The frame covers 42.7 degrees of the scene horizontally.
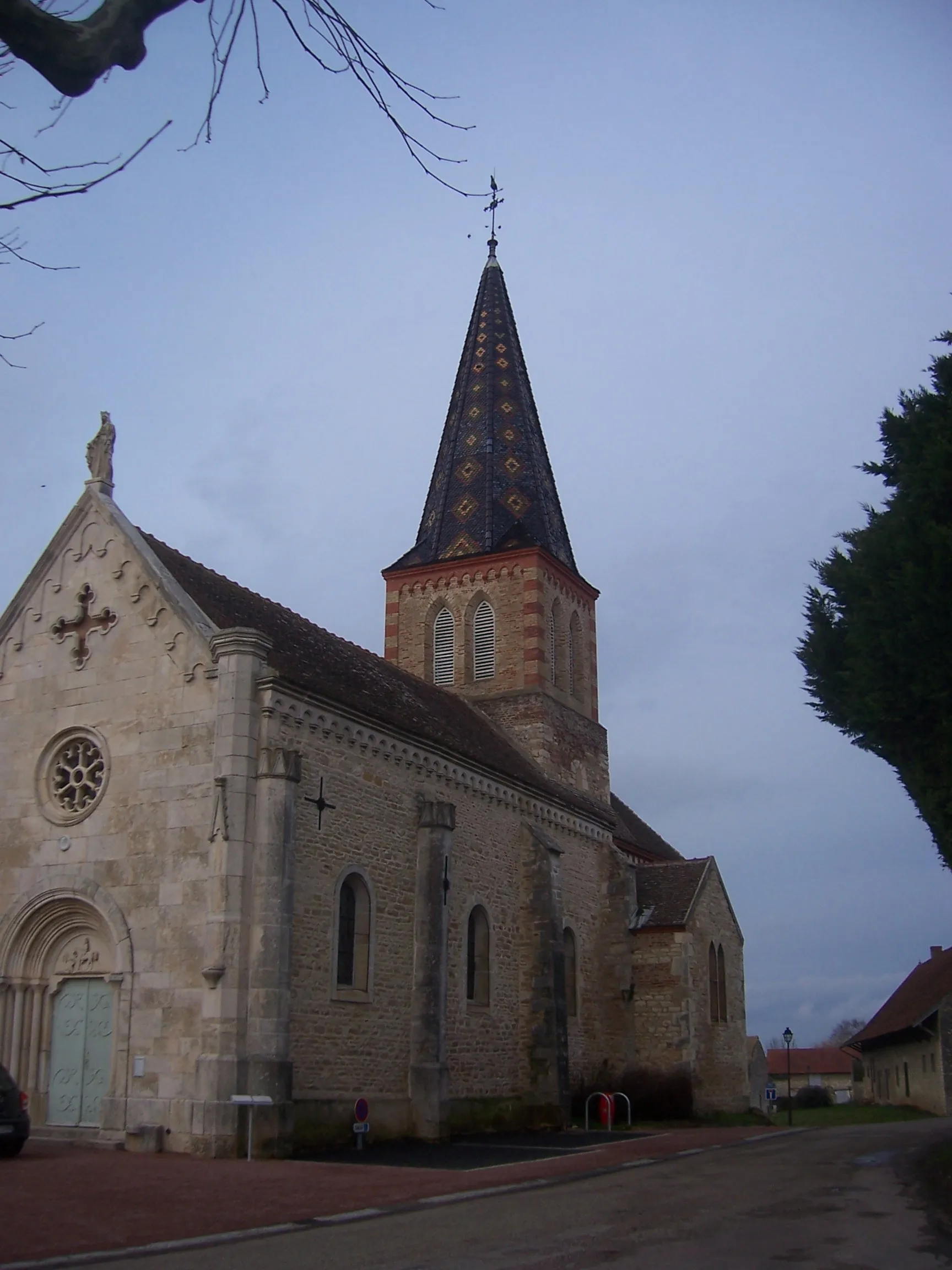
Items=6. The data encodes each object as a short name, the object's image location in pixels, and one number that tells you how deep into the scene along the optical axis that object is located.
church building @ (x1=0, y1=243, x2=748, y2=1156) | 17.11
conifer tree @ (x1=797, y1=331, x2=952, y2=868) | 13.71
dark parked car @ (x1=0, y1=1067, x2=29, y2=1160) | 14.64
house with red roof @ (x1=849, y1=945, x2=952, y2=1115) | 38.19
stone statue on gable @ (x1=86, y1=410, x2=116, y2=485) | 20.80
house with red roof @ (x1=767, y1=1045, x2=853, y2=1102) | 84.50
